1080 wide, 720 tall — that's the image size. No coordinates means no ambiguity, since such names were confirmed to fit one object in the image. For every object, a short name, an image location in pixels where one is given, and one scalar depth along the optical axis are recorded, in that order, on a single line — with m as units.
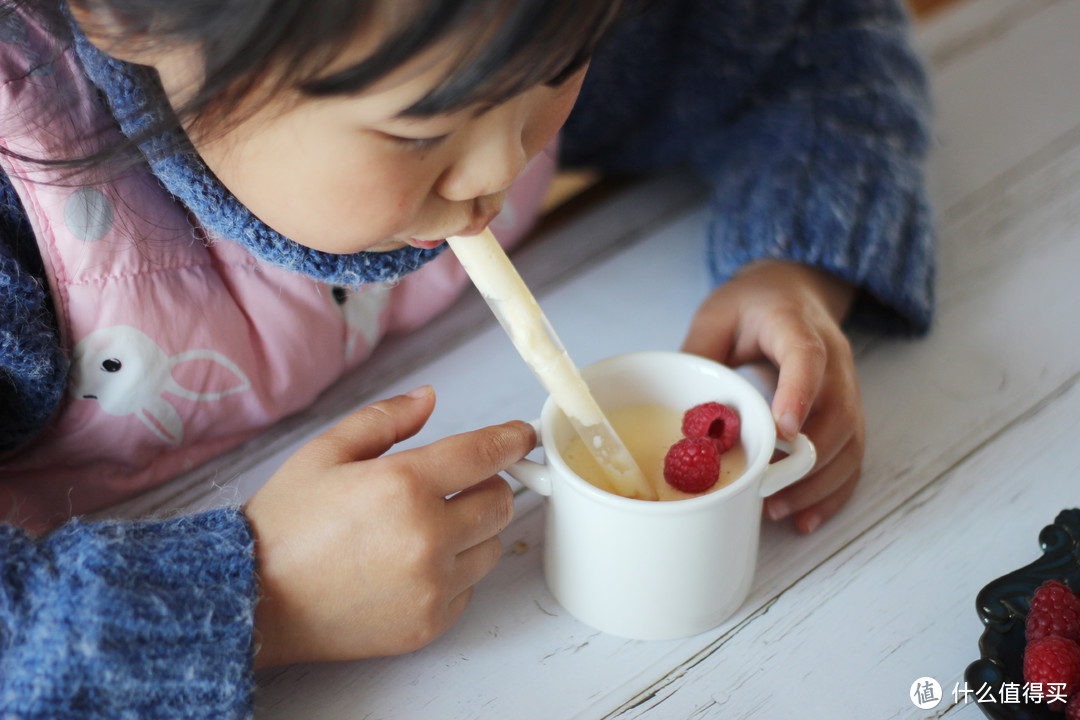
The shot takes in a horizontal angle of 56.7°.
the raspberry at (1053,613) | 0.51
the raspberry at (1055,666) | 0.49
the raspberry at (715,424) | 0.58
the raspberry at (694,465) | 0.55
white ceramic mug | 0.52
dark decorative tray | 0.49
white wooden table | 0.55
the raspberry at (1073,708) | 0.49
